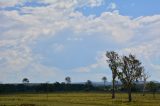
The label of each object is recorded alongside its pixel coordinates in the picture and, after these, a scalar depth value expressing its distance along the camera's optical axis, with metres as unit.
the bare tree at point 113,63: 142.57
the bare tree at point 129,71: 116.12
